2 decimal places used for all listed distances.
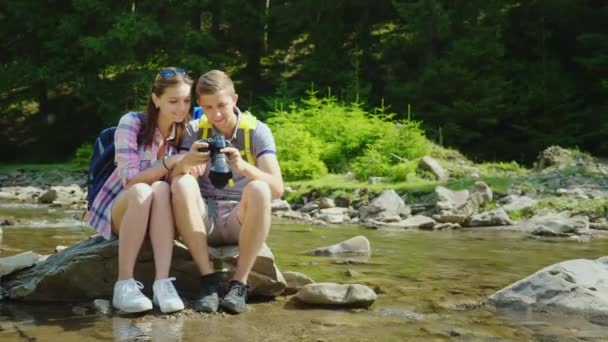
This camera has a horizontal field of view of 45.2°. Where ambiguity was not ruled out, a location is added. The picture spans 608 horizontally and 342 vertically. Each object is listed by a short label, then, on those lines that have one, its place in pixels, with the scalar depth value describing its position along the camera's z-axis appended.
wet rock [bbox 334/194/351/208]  9.93
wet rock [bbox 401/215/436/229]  8.13
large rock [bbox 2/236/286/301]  3.67
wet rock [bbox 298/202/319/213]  9.97
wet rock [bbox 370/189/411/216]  9.01
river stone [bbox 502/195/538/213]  8.56
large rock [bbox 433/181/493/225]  8.33
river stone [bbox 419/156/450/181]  10.90
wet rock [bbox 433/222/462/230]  8.05
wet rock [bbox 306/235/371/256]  5.71
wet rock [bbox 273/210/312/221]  9.12
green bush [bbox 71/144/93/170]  18.67
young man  3.39
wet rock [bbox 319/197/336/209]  9.90
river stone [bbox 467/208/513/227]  8.08
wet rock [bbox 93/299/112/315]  3.38
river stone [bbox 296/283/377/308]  3.55
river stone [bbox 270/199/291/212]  9.98
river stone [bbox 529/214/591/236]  7.20
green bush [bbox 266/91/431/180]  11.78
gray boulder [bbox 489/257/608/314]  3.49
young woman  3.33
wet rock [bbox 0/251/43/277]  3.85
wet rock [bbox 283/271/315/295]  3.94
